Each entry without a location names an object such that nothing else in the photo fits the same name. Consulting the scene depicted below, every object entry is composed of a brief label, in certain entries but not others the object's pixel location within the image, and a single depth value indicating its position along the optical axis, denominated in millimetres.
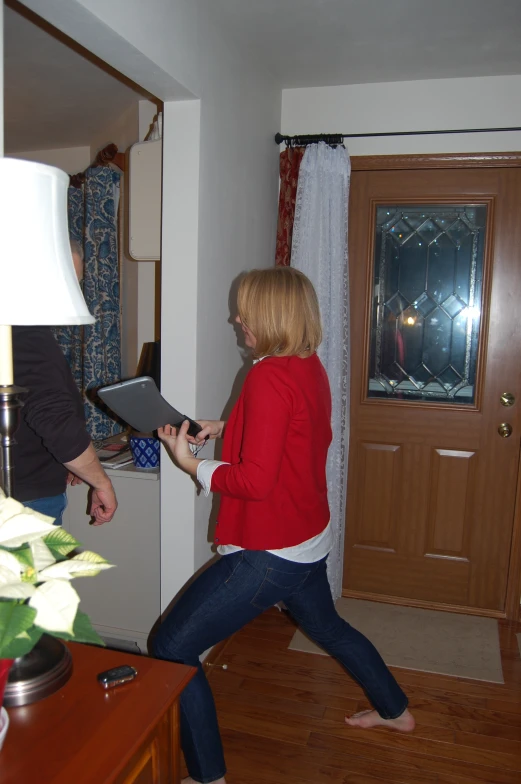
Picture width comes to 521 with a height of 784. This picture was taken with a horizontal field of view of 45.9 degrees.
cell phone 990
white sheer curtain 2746
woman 1472
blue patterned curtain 3008
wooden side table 821
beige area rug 2443
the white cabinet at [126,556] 2314
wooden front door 2787
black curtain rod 2727
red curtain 2822
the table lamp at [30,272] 799
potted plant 732
